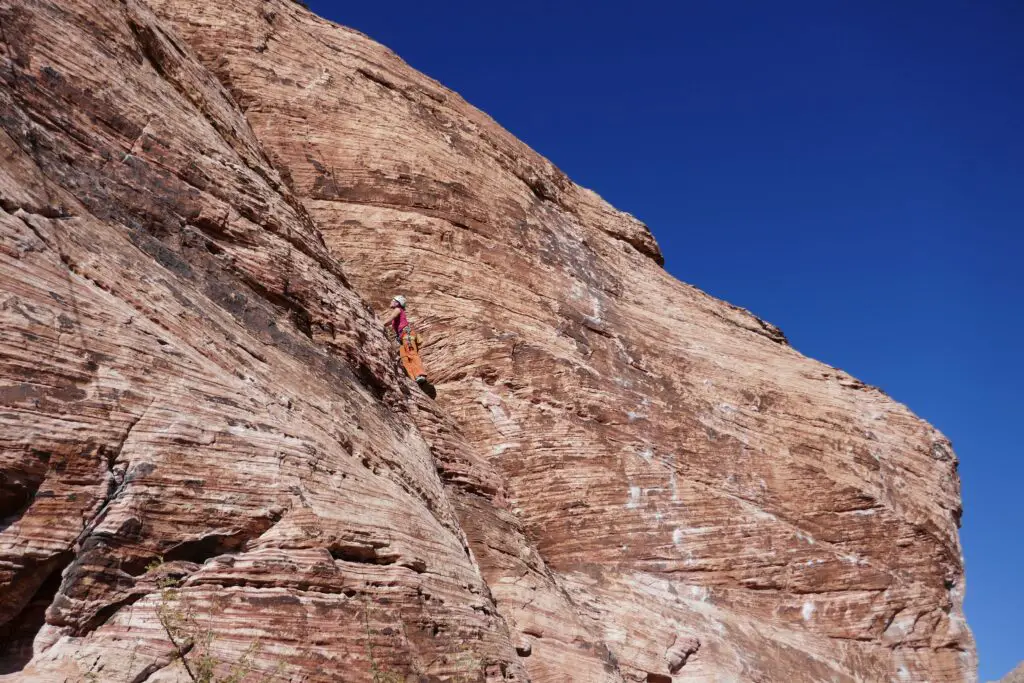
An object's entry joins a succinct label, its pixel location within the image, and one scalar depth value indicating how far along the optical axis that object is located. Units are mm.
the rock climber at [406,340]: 13266
